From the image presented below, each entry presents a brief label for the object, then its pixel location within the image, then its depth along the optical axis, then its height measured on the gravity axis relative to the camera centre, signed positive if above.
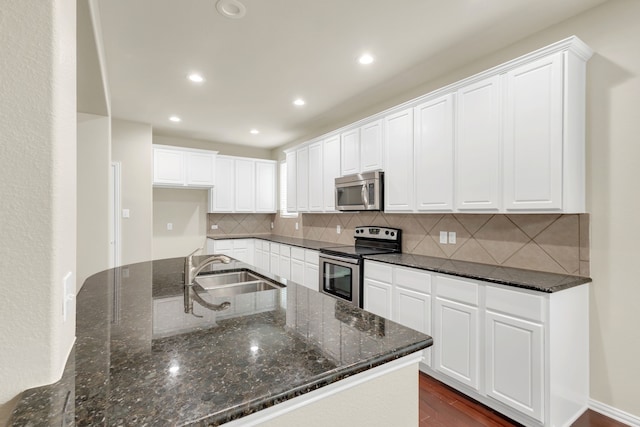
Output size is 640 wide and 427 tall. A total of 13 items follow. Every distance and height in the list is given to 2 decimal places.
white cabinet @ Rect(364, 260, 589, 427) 1.85 -0.88
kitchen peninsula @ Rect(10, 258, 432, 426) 0.67 -0.43
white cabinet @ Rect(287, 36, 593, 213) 2.04 +0.57
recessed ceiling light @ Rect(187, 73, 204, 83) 3.13 +1.40
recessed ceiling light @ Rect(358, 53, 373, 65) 2.73 +1.39
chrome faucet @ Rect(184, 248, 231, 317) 1.42 -0.43
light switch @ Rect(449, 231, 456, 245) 2.97 -0.24
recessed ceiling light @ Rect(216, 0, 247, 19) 2.07 +1.41
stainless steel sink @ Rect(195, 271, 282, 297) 2.09 -0.50
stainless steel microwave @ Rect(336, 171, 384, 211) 3.40 +0.25
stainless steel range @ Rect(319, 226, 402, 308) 3.19 -0.52
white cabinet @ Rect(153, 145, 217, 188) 5.01 +0.78
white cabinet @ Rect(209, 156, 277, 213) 5.62 +0.51
